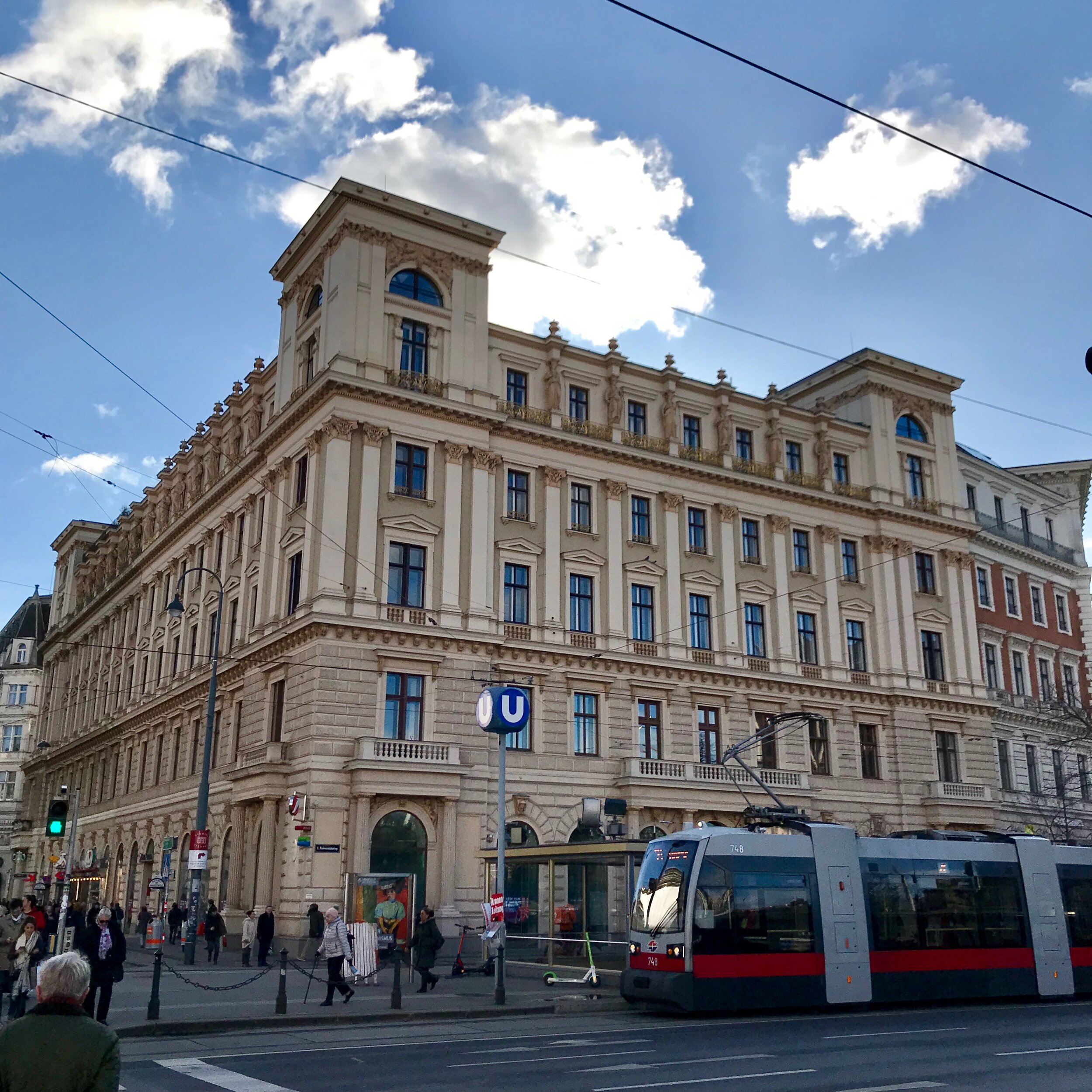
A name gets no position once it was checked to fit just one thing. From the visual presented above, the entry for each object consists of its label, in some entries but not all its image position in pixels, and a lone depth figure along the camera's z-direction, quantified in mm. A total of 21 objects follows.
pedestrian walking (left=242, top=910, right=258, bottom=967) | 36750
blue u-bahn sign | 28141
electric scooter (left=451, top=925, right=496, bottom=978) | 29703
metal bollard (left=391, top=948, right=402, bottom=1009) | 22375
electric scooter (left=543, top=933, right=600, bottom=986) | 26453
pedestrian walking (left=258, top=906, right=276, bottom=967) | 35000
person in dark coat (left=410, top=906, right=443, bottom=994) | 26047
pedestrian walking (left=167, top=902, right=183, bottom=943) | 42812
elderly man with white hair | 5359
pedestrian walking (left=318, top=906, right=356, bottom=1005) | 23453
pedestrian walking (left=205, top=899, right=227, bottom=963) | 36938
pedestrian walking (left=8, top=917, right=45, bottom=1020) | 17594
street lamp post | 34625
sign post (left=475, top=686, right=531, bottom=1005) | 28109
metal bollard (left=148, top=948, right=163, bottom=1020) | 19391
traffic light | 25958
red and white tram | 22109
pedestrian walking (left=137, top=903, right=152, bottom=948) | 47700
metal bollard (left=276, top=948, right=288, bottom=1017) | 20550
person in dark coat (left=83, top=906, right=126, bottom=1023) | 17672
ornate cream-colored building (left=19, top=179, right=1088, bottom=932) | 40219
